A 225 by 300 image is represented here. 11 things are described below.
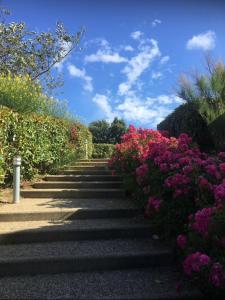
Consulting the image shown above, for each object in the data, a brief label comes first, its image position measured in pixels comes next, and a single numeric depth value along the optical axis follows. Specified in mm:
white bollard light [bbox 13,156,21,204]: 3967
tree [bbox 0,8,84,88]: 9965
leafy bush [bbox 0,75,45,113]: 5314
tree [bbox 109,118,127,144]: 20598
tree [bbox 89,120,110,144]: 20548
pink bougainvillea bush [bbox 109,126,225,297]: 1979
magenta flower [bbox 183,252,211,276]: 1925
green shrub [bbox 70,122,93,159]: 7147
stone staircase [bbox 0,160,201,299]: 2348
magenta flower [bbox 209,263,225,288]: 1826
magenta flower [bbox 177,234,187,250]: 2323
